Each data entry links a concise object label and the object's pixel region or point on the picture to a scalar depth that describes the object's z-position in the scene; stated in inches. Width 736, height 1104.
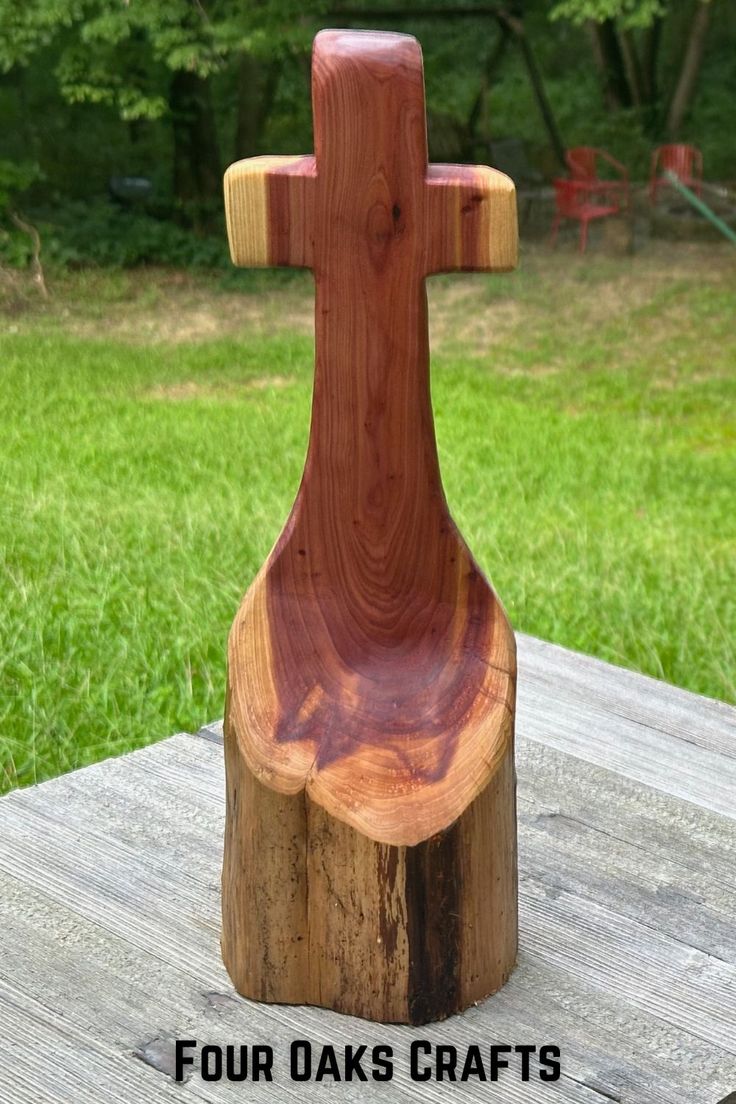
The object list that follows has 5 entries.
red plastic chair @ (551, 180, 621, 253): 410.6
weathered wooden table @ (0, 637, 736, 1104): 62.1
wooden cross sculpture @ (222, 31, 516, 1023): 61.9
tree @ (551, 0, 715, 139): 531.4
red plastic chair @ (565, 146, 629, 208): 428.8
